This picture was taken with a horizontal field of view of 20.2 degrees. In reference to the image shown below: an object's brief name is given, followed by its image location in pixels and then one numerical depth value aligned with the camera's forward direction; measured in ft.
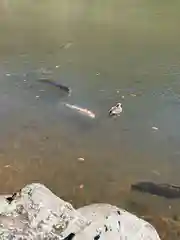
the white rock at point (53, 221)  8.38
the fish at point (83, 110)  18.31
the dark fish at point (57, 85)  20.48
